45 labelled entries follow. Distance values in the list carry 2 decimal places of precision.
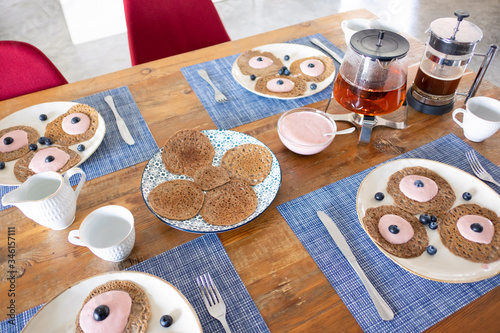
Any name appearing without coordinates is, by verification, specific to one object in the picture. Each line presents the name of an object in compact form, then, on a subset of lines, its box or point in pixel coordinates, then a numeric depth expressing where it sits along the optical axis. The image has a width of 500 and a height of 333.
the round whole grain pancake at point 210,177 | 0.92
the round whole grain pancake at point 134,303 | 0.67
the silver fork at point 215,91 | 1.19
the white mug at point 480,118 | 1.00
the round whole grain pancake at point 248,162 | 0.95
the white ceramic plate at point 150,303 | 0.67
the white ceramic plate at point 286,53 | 1.24
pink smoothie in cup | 0.99
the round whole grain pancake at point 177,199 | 0.85
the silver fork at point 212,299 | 0.70
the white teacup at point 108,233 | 0.76
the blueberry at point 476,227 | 0.78
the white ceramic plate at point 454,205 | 0.74
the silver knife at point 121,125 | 1.06
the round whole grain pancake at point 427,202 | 0.85
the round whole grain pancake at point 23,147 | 0.99
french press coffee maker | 0.99
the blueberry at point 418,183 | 0.87
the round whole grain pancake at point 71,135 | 1.04
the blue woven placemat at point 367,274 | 0.71
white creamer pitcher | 0.78
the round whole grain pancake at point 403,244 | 0.77
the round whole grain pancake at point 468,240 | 0.76
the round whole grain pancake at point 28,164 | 0.94
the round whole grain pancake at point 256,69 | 1.27
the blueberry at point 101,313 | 0.66
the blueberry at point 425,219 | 0.82
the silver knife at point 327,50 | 1.34
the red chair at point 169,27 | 1.54
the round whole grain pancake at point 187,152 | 0.96
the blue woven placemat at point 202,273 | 0.71
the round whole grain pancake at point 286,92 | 1.19
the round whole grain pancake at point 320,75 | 1.25
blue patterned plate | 0.83
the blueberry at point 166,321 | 0.67
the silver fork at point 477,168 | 0.94
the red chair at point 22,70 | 1.28
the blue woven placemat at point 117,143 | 1.00
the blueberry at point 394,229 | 0.79
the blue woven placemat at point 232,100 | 1.15
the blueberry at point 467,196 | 0.87
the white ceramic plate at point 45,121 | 1.02
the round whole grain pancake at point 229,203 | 0.85
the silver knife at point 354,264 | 0.71
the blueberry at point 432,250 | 0.77
